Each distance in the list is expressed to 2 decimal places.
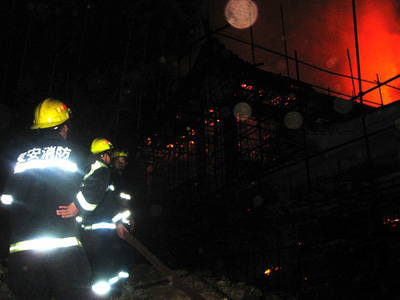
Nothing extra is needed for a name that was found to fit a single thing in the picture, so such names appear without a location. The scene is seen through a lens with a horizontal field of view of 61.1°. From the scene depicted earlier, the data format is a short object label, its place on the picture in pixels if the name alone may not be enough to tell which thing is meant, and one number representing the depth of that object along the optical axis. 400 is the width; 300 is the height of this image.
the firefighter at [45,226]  2.56
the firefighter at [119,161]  5.70
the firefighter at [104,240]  4.38
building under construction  4.99
